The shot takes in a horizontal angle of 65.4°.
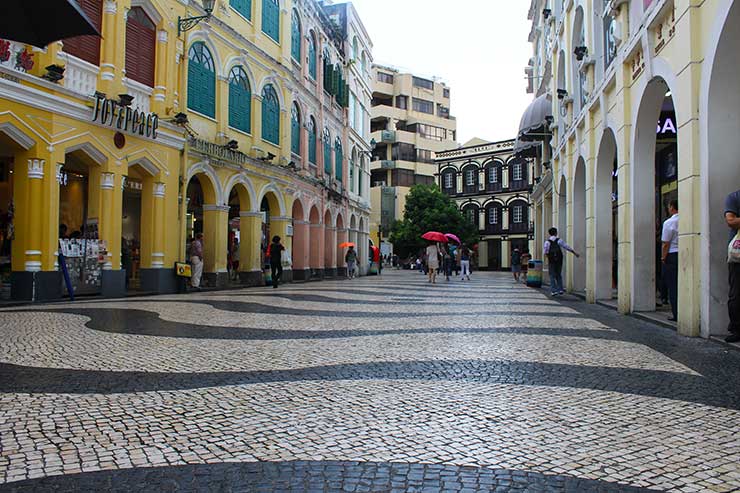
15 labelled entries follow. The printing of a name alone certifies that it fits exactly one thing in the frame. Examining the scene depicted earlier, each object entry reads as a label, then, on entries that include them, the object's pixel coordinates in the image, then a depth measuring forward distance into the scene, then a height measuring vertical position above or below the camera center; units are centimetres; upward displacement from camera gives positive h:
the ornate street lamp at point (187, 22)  1616 +672
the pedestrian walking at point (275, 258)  1841 +4
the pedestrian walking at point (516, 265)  2668 -21
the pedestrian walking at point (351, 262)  2866 -11
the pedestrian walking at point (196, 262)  1711 -9
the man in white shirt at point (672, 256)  822 +8
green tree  5178 +372
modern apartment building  6266 +1375
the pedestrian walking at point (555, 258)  1437 +7
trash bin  2038 -58
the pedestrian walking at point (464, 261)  2893 -4
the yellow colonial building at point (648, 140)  670 +200
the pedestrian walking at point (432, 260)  2300 +0
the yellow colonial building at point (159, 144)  1191 +309
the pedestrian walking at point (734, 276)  614 -15
